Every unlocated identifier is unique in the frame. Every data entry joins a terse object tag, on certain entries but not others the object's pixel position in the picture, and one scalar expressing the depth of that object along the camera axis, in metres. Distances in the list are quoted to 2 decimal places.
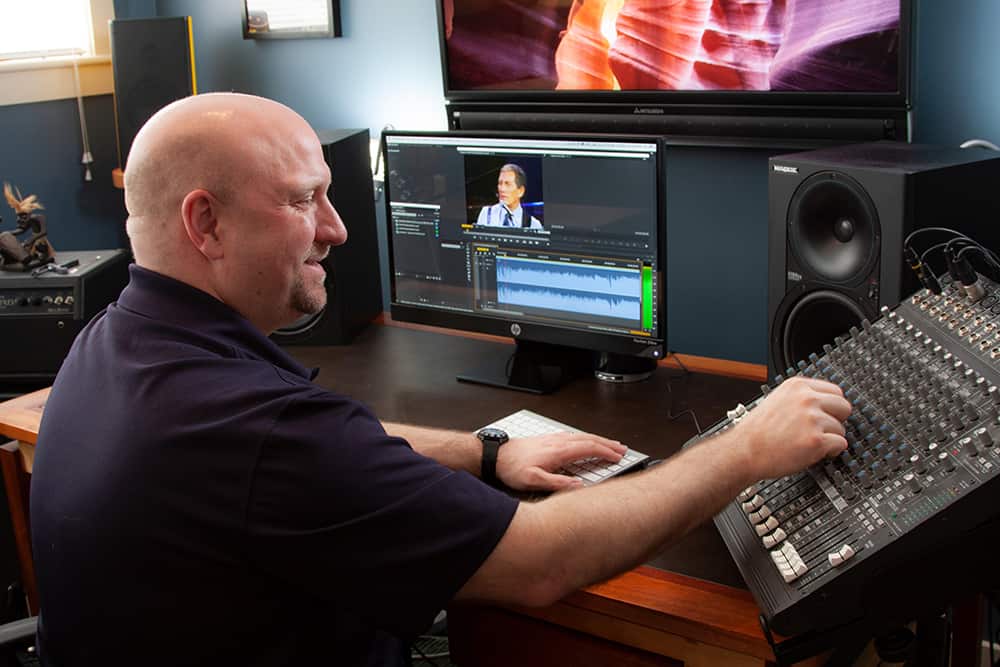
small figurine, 2.40
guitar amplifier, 2.33
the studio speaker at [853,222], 1.46
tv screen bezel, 1.87
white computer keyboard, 1.46
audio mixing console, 1.03
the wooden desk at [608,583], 1.24
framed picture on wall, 2.73
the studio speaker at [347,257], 2.25
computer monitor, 1.79
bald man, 1.04
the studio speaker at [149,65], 2.80
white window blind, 2.98
